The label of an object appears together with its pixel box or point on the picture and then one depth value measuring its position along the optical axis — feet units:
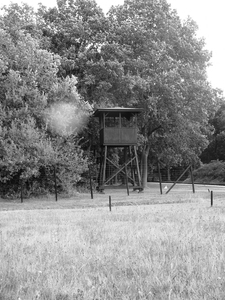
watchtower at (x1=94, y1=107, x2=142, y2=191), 111.65
